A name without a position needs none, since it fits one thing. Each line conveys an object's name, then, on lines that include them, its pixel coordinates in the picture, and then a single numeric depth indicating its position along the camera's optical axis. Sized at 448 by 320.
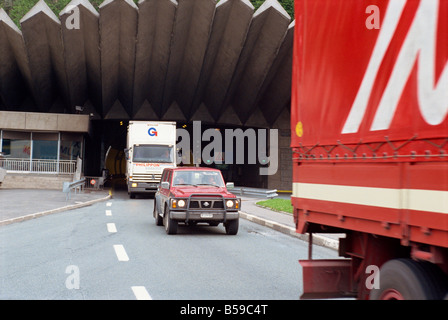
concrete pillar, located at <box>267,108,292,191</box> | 45.47
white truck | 25.66
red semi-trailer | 3.48
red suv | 12.09
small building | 38.78
